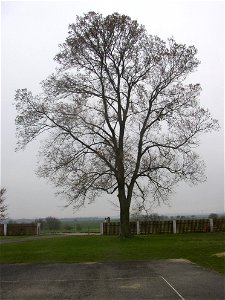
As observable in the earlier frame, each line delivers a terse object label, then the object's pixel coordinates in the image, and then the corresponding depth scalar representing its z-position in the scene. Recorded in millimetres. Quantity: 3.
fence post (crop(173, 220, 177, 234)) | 30733
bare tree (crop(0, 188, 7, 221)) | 45057
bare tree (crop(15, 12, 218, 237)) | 24667
